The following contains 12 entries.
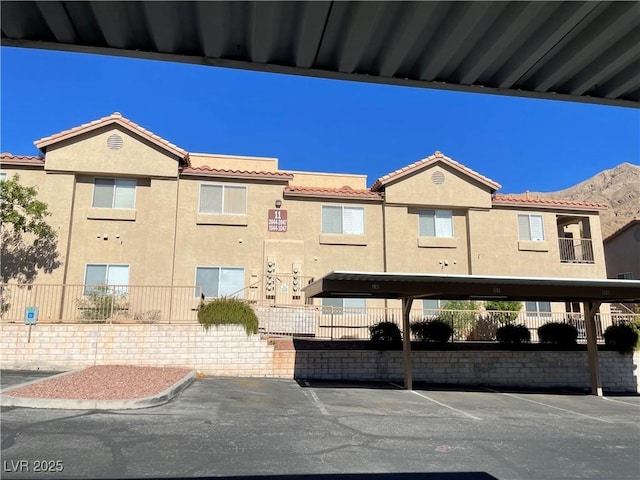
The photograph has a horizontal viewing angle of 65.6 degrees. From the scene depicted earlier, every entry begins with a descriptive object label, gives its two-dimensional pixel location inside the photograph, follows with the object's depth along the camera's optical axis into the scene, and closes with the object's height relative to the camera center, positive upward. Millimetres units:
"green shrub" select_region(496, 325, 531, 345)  17625 +159
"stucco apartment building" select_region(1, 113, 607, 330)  19719 +4899
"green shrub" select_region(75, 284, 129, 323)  15742 +1081
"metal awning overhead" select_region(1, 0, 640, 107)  2518 +1630
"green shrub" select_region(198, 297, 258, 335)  15570 +745
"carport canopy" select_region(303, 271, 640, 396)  13242 +1411
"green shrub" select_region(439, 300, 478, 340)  17961 +693
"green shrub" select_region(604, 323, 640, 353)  17781 +69
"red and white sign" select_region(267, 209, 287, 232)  20969 +4895
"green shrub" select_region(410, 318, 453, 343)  17156 +280
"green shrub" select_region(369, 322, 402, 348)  16578 +137
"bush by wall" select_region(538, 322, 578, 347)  17844 +203
